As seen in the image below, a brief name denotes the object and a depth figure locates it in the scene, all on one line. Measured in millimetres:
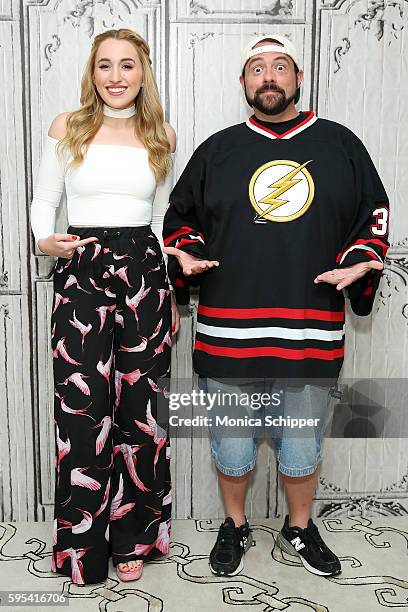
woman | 2027
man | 2072
